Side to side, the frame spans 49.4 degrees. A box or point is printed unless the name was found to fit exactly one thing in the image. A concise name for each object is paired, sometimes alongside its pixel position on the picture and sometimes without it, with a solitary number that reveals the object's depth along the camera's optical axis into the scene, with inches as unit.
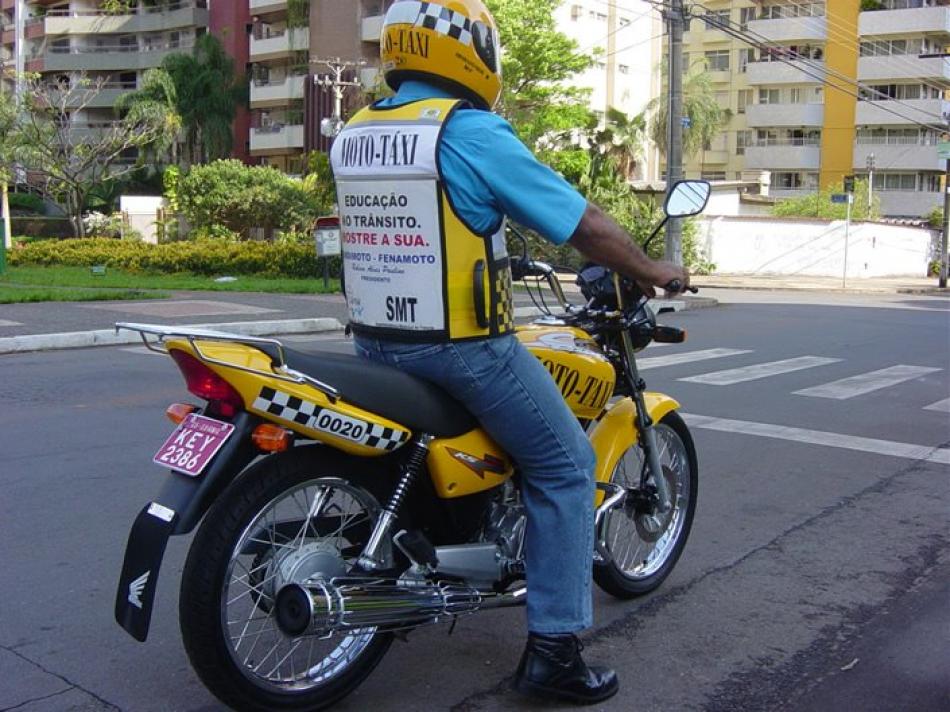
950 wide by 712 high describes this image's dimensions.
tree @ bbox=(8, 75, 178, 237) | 1594.5
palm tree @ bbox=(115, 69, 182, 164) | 2021.4
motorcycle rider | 113.3
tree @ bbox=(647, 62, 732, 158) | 1994.3
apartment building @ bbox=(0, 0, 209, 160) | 2514.8
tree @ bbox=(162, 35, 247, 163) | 2208.4
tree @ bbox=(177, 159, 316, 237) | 1379.2
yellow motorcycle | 108.7
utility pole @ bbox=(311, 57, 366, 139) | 1168.4
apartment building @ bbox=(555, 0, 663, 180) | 1982.0
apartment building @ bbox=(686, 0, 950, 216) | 2123.5
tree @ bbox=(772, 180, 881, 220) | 1754.4
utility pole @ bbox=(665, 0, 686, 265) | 889.5
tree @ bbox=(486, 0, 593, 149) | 1453.0
